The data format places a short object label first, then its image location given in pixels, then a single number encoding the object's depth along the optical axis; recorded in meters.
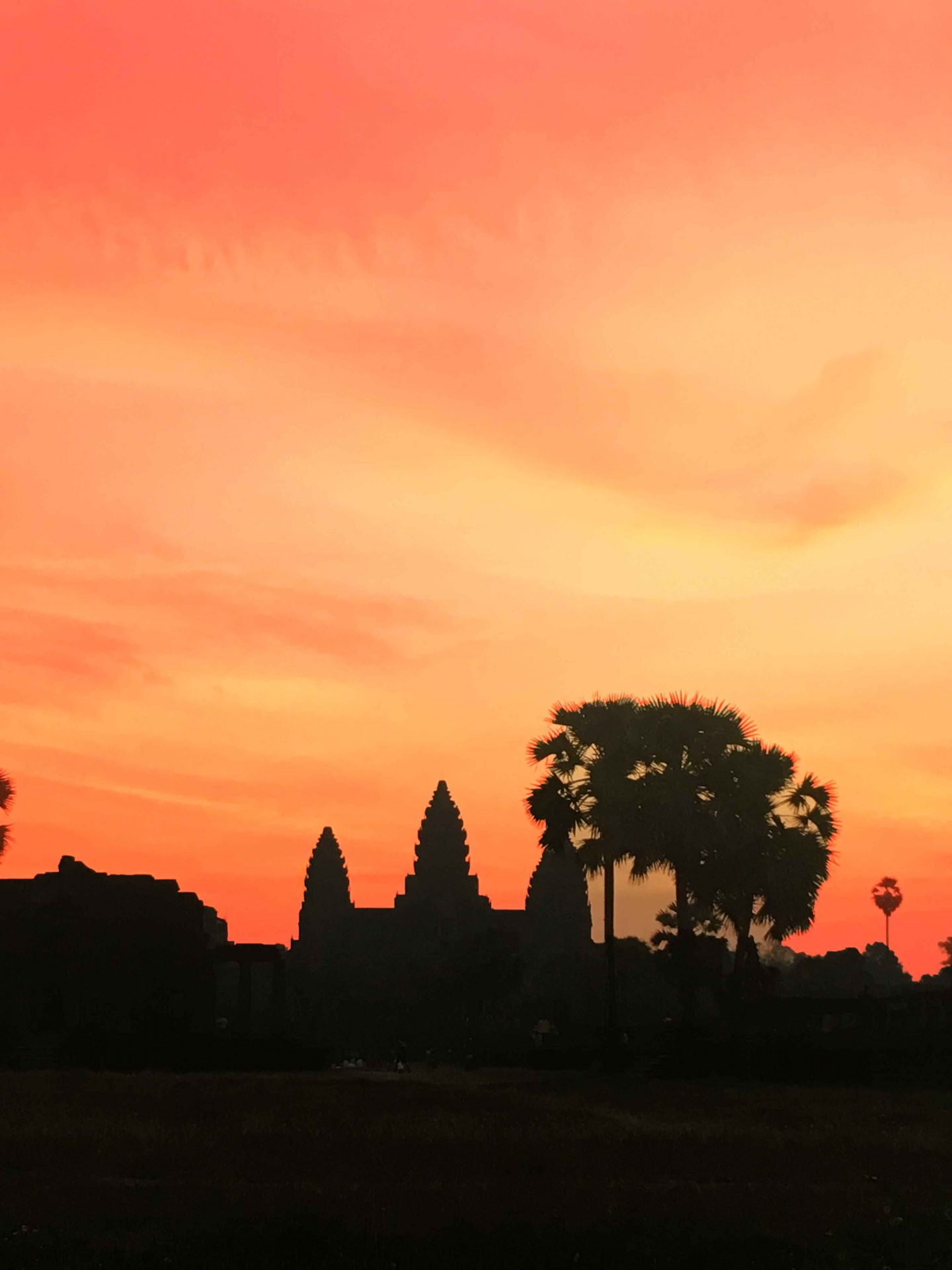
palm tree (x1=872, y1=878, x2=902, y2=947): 193.25
